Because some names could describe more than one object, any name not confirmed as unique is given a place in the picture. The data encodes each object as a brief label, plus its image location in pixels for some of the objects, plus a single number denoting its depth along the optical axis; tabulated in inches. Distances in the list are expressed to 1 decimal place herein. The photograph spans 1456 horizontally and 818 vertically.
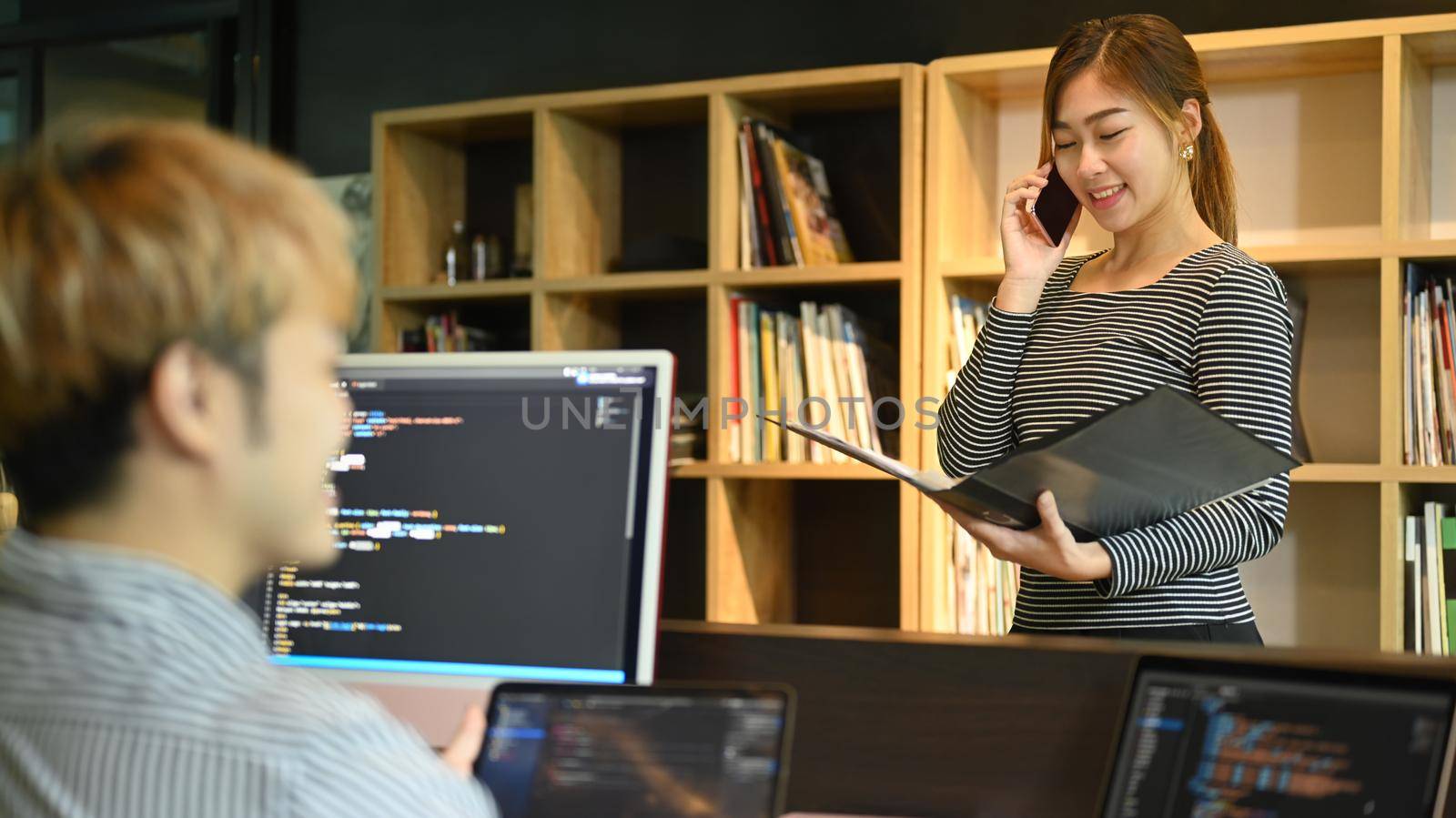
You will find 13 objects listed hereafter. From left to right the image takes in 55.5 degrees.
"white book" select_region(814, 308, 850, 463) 116.0
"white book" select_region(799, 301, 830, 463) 116.1
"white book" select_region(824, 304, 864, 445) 115.6
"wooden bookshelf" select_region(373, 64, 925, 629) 116.3
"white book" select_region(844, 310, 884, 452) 115.2
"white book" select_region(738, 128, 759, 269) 117.7
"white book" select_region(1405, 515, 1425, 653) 98.7
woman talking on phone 56.2
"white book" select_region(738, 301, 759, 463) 117.9
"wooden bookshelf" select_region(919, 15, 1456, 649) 106.8
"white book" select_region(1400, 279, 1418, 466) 98.7
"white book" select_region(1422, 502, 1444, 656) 98.3
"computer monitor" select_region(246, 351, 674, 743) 45.7
